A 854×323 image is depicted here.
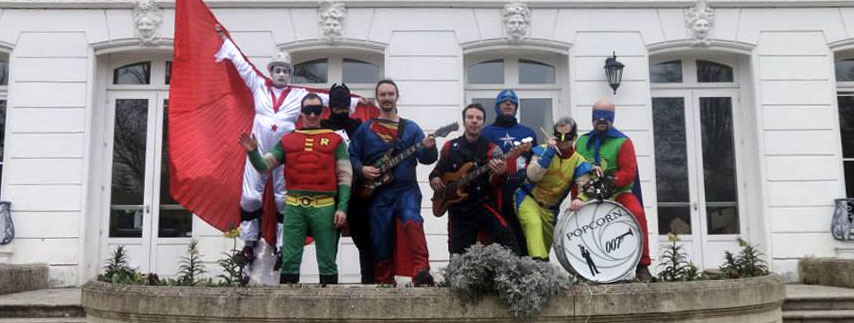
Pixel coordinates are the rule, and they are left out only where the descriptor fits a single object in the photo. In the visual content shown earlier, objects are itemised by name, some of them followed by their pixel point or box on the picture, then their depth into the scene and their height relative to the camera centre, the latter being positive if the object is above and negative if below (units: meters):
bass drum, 4.20 -0.10
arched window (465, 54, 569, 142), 8.73 +1.96
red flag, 5.24 +0.91
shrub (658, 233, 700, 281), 4.64 -0.33
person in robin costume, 4.39 +0.24
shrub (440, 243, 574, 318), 3.77 -0.30
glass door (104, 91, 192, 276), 8.51 +0.56
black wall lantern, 8.30 +1.96
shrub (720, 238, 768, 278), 4.77 -0.31
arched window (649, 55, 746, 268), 8.68 +0.97
